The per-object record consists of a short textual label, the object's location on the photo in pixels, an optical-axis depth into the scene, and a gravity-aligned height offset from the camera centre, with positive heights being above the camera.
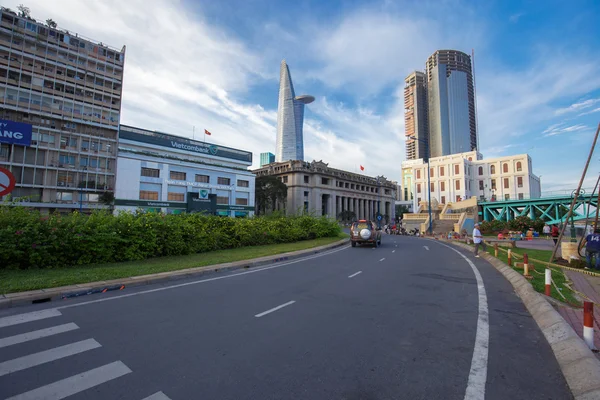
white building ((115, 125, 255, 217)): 53.65 +8.33
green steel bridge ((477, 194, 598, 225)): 47.31 +2.63
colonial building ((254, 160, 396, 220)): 95.19 +10.88
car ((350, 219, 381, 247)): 22.36 -0.88
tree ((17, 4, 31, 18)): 52.25 +34.85
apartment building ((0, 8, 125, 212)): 49.47 +18.24
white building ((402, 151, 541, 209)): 69.31 +10.41
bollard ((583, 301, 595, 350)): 4.29 -1.41
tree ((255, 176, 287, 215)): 84.06 +8.07
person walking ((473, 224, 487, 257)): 17.48 -0.88
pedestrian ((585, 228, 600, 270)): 10.59 -0.83
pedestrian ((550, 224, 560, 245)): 22.31 -0.68
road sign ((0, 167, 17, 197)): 7.98 +0.91
